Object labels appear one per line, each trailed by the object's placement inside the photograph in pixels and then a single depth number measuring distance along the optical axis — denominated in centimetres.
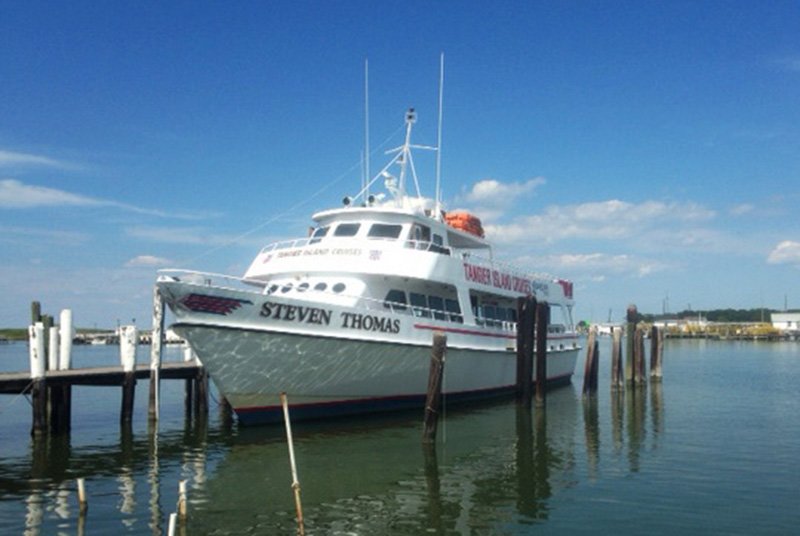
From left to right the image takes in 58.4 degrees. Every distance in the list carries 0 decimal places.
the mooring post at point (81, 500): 1009
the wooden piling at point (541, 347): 2330
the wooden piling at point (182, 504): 947
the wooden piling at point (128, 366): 1895
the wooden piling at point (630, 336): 2769
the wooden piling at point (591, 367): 2630
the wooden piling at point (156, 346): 1761
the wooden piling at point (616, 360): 2675
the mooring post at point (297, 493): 897
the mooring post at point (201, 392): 2159
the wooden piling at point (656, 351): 3080
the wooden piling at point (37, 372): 1664
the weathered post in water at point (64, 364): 1795
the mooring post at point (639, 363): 2859
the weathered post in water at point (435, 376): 1563
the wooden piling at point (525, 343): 2297
